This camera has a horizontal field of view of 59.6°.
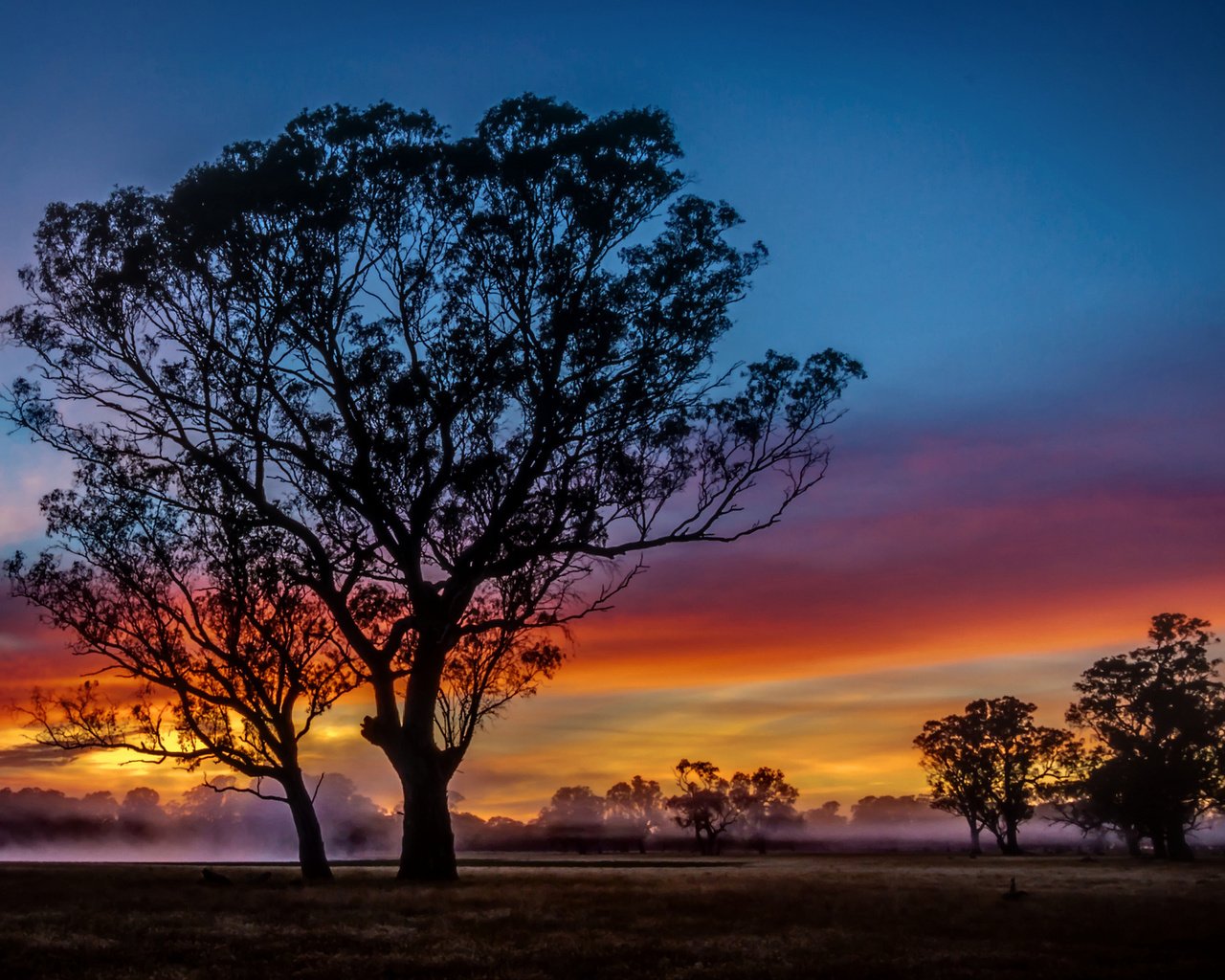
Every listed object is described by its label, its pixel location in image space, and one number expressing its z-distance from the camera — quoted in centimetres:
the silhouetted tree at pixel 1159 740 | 6944
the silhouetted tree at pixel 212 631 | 3781
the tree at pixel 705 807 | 11500
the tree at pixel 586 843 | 11999
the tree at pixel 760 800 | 11862
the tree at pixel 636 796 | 14650
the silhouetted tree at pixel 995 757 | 9462
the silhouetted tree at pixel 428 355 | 3591
